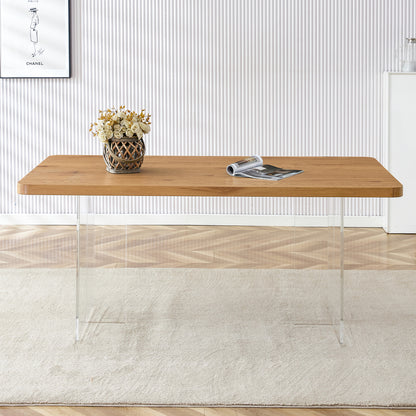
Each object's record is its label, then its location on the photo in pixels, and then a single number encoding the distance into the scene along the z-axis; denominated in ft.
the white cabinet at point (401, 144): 16.49
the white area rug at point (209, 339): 8.47
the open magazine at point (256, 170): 9.82
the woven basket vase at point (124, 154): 9.98
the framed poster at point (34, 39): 16.88
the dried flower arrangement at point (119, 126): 9.88
